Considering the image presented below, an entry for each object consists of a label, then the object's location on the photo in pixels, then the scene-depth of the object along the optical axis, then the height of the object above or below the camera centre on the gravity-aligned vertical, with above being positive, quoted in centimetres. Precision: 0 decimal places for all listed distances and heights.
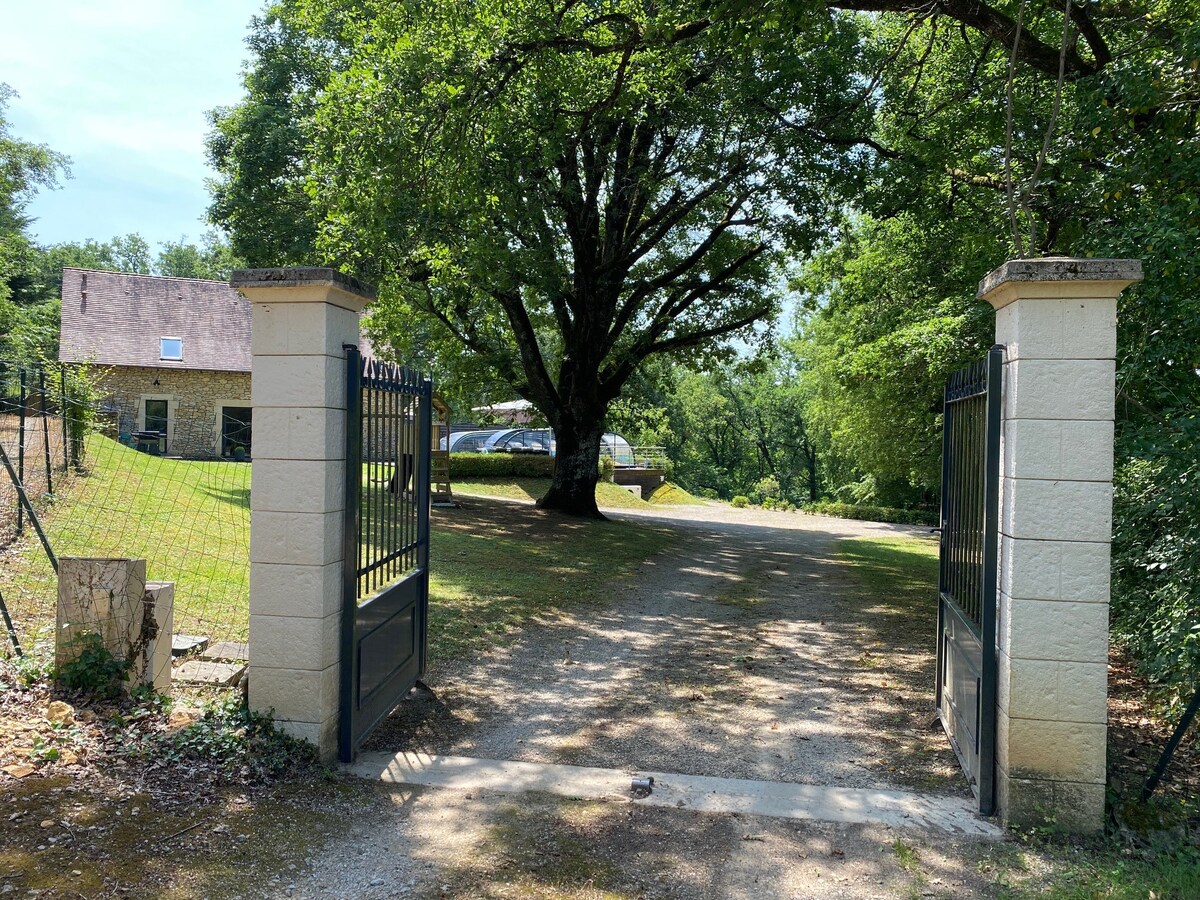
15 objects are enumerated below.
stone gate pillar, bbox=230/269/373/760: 450 -40
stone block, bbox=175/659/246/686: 554 -174
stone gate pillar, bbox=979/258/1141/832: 405 -56
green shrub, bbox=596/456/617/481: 3250 -165
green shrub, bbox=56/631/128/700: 485 -150
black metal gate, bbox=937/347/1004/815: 430 -81
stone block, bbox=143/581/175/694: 506 -137
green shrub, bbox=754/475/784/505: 5019 -358
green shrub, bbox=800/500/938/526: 3250 -334
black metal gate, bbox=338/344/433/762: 473 -78
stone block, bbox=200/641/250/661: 607 -174
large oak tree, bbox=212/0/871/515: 947 +399
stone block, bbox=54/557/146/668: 497 -115
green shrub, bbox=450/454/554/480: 2767 -139
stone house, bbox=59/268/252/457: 2898 +250
